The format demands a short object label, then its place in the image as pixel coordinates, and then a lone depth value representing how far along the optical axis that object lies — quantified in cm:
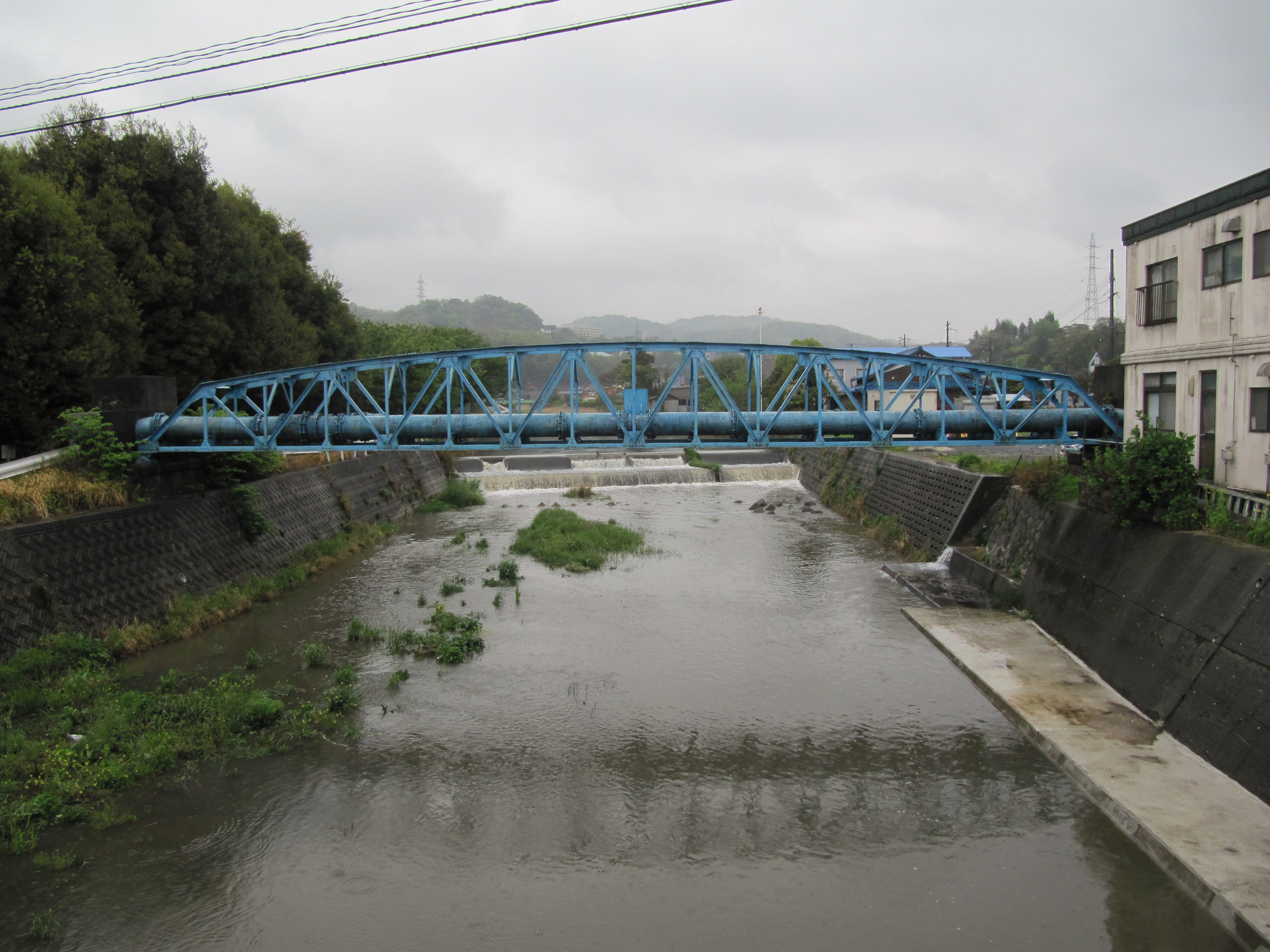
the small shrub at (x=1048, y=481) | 1895
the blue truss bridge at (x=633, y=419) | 1873
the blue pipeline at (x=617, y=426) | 1903
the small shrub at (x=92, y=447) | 1873
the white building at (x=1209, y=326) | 1398
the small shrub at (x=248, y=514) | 2184
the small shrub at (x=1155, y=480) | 1416
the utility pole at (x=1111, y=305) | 4500
